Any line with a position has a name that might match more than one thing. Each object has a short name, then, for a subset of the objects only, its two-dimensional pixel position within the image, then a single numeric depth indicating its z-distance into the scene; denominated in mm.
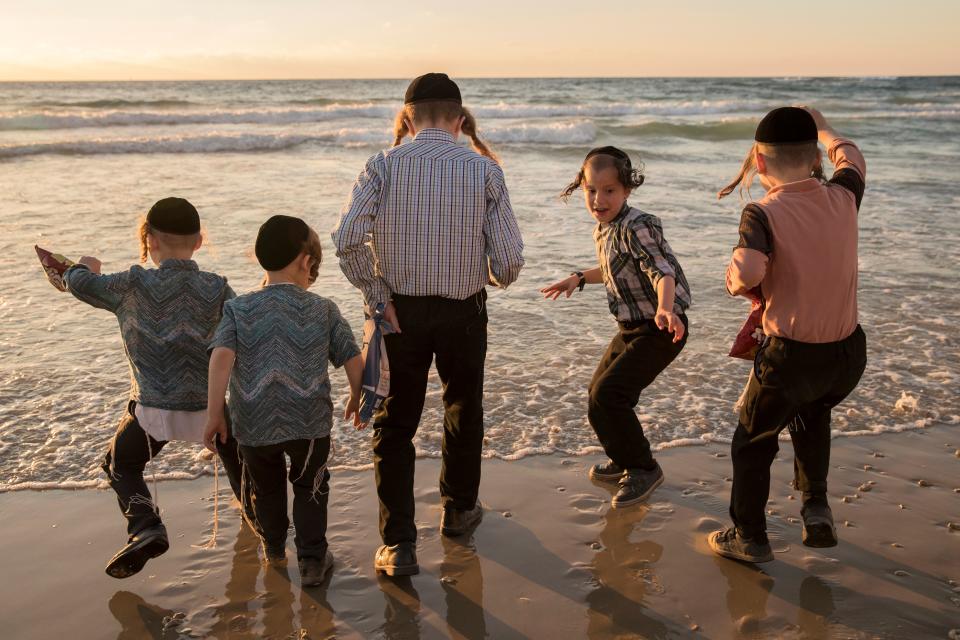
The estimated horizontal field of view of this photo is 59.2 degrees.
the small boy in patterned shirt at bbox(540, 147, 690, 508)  3629
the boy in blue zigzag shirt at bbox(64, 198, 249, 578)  3174
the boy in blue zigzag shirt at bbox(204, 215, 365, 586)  3012
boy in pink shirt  2971
